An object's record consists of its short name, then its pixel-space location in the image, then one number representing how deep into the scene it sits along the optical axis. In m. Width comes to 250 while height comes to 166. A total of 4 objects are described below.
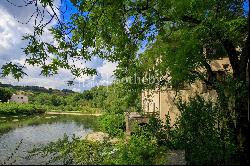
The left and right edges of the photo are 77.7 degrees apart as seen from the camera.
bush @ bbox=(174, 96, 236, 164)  4.38
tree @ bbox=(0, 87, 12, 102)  53.60
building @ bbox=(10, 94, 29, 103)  61.51
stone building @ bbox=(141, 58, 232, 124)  12.05
